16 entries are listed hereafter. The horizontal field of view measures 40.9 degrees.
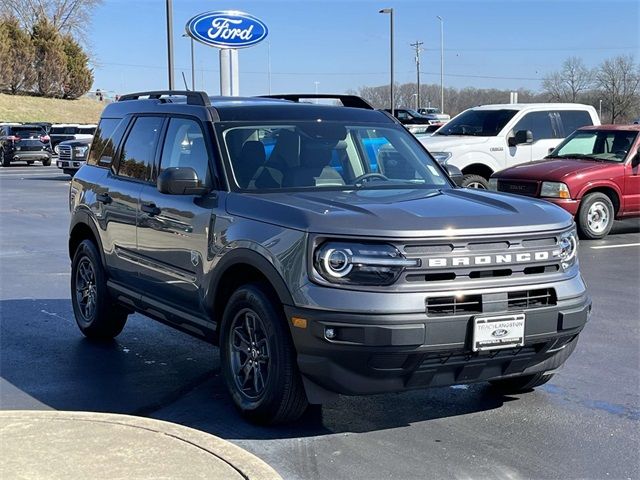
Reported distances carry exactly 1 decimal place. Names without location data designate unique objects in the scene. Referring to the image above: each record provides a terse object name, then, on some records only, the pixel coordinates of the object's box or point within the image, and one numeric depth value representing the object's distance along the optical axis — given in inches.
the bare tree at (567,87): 2449.6
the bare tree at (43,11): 3036.4
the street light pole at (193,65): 1471.5
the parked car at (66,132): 1626.5
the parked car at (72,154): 1035.9
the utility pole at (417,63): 3150.1
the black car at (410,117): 1620.3
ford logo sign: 791.7
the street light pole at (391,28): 1487.5
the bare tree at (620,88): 2150.6
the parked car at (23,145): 1438.2
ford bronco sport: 172.7
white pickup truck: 584.7
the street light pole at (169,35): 928.9
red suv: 497.0
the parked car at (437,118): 1743.4
